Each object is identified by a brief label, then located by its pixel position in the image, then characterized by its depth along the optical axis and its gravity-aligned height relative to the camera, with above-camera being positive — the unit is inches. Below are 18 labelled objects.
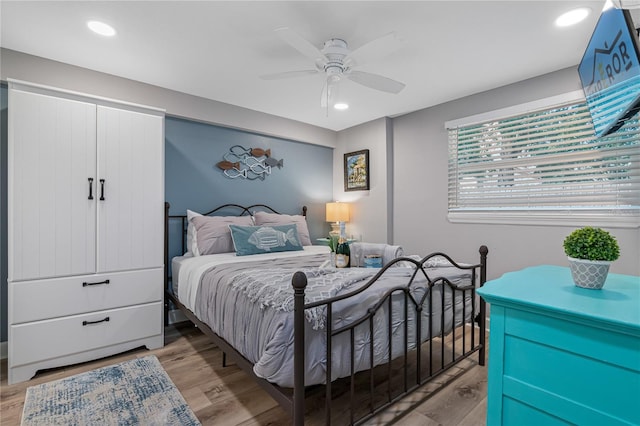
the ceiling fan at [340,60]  76.1 +42.0
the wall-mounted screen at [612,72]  50.7 +27.0
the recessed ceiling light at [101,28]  82.7 +51.2
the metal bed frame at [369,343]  52.9 -29.8
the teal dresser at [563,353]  33.9 -16.9
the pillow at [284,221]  142.9 -2.4
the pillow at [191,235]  123.5 -7.5
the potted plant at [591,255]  42.7 -5.8
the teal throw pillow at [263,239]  118.7 -9.2
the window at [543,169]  95.7 +15.9
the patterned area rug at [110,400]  69.8 -45.1
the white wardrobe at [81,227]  87.0 -3.2
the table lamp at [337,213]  174.6 +1.3
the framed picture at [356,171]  168.4 +24.9
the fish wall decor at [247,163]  147.9 +26.3
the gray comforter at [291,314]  56.5 -21.1
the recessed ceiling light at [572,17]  76.2 +49.7
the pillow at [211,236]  121.0 -7.8
